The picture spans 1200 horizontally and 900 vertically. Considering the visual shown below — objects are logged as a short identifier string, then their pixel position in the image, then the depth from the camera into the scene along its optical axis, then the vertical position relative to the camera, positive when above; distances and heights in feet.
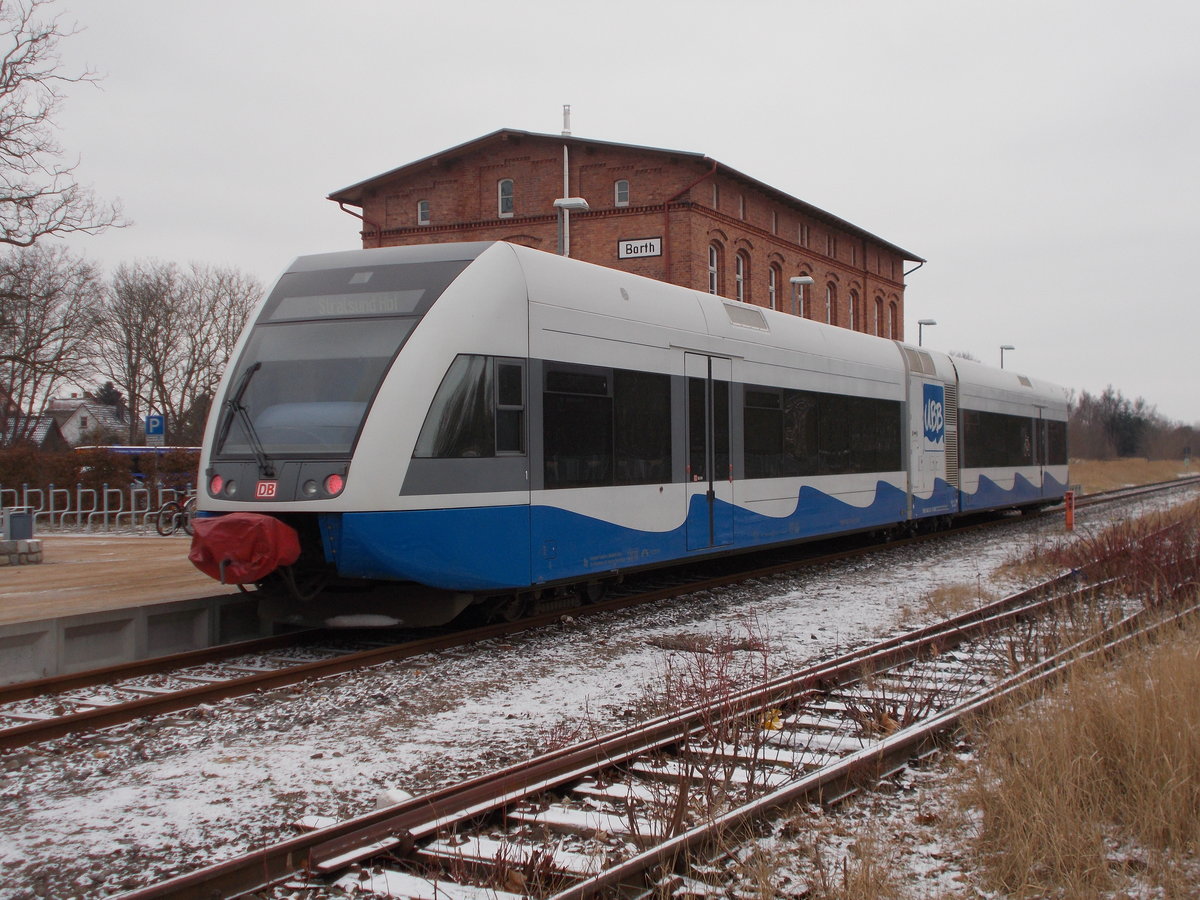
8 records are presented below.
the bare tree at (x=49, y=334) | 130.62 +17.47
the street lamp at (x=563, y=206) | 58.75 +14.03
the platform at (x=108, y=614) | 25.62 -4.25
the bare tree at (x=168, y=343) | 172.86 +20.11
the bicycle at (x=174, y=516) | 65.36 -2.90
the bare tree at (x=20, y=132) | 84.69 +26.05
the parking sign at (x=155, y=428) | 69.21 +2.61
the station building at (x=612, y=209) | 116.37 +29.06
